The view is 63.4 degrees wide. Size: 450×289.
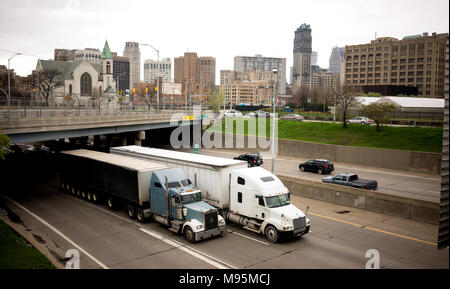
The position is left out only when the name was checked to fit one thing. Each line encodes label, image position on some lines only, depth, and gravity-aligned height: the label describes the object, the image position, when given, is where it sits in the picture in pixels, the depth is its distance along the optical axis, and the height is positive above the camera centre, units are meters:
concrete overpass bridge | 26.95 -1.06
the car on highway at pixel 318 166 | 36.59 -5.42
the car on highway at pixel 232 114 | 79.55 -0.37
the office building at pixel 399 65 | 131.88 +18.88
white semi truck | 17.23 -4.24
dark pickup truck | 26.22 -5.10
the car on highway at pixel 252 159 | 41.12 -5.27
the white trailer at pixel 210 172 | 19.44 -3.31
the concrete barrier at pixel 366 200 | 20.64 -5.49
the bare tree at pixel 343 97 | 51.19 +2.23
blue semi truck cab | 17.17 -4.68
